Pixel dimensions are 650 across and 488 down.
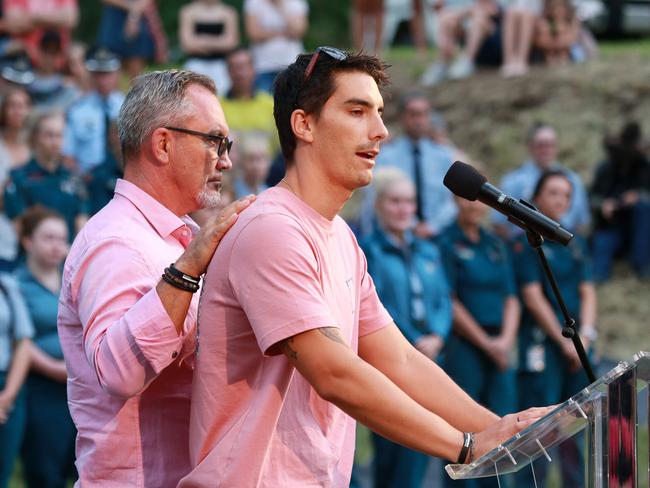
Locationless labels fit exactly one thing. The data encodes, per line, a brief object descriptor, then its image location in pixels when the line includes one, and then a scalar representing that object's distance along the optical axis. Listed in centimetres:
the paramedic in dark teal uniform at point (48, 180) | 1783
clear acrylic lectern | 671
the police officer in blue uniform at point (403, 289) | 1617
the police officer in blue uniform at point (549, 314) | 1762
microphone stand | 717
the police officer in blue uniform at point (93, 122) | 2089
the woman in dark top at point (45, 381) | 1498
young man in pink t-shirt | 673
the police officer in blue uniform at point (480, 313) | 1697
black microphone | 704
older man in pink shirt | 709
